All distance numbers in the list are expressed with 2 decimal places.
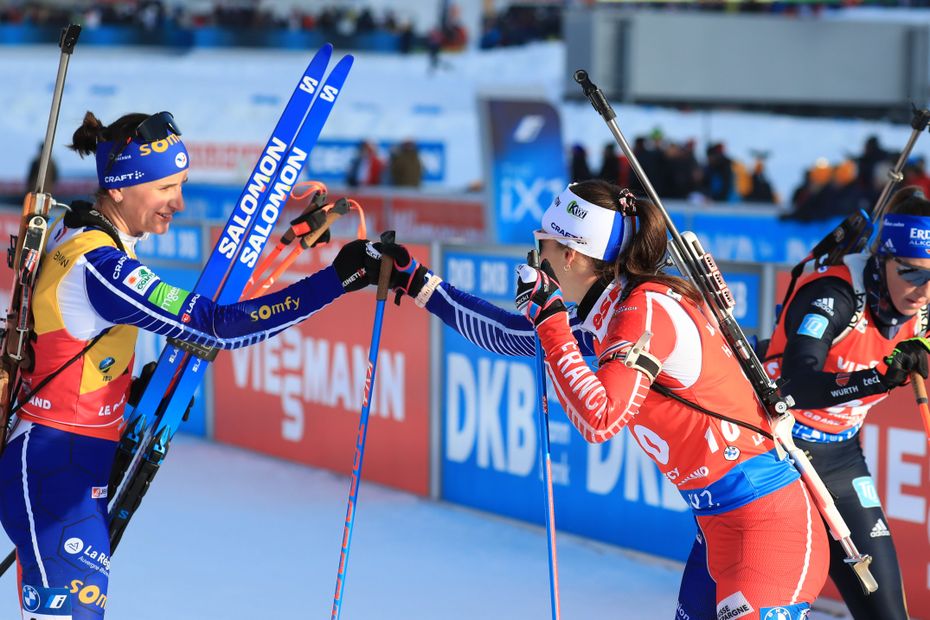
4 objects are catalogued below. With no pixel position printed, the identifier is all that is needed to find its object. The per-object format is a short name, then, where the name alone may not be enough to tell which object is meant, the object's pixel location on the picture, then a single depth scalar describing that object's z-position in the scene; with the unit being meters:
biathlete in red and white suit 5.71
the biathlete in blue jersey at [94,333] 6.33
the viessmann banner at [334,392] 14.70
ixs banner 25.31
